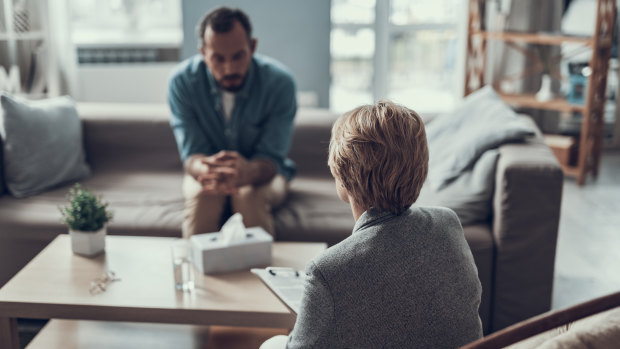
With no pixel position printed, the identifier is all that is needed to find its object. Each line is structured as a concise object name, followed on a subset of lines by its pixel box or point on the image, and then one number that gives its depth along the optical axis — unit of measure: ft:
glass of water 5.89
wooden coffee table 5.55
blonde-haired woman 3.51
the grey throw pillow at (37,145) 8.70
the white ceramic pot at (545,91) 14.02
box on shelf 13.98
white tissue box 6.23
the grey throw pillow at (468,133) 7.91
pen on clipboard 5.20
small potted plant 6.57
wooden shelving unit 13.15
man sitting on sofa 7.76
